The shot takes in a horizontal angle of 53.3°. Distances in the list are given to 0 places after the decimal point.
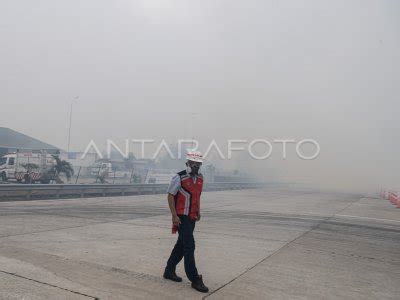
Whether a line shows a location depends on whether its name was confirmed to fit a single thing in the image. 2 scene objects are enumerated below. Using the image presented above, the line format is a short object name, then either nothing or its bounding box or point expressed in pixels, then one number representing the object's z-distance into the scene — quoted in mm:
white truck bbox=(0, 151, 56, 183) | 26703
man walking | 5273
